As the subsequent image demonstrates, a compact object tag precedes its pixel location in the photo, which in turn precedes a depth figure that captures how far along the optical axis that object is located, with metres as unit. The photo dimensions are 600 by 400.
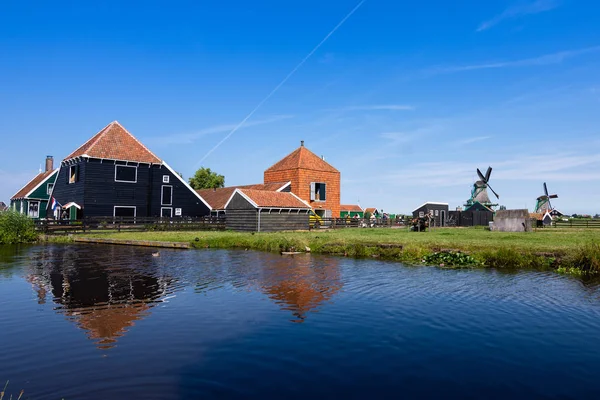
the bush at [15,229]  28.80
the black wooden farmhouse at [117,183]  39.25
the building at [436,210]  58.44
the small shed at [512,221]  35.25
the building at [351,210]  95.25
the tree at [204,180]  74.38
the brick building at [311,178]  46.56
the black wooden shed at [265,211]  36.44
